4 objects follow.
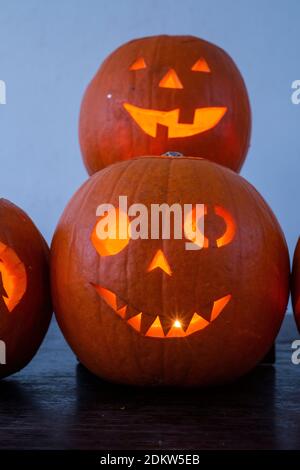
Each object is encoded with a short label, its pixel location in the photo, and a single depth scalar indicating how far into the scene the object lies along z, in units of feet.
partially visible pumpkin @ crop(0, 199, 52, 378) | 3.24
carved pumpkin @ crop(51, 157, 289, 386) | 3.02
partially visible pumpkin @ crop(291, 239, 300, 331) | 3.33
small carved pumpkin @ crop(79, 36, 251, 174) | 3.86
